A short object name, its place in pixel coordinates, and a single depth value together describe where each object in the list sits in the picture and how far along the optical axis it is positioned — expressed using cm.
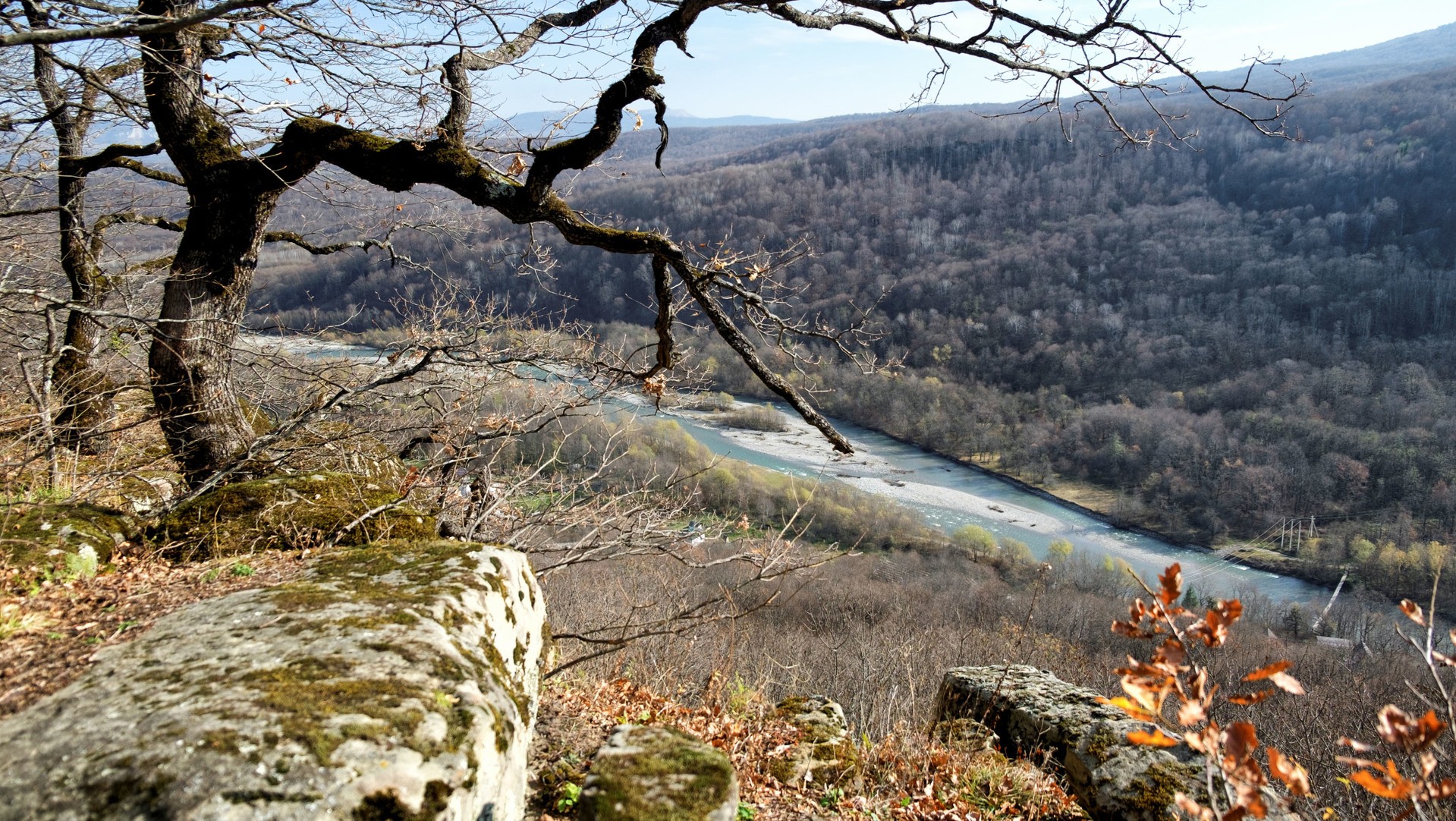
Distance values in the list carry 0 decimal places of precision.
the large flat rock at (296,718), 154
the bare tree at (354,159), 357
